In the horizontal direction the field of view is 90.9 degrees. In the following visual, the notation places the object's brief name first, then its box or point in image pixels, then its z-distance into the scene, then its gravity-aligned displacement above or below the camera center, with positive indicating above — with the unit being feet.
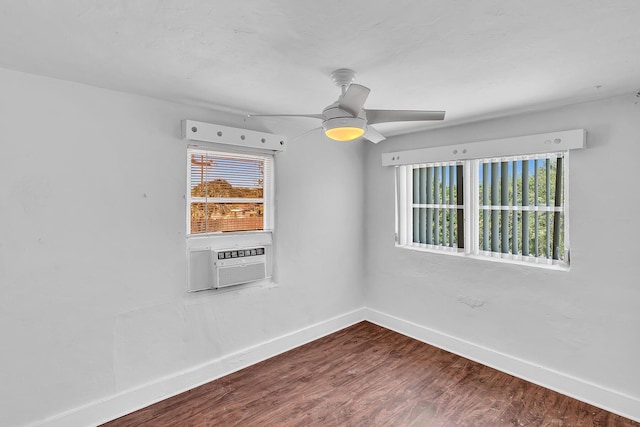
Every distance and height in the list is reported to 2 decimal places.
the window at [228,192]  8.71 +0.54
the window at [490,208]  8.89 +0.03
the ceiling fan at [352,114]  5.59 +1.86
